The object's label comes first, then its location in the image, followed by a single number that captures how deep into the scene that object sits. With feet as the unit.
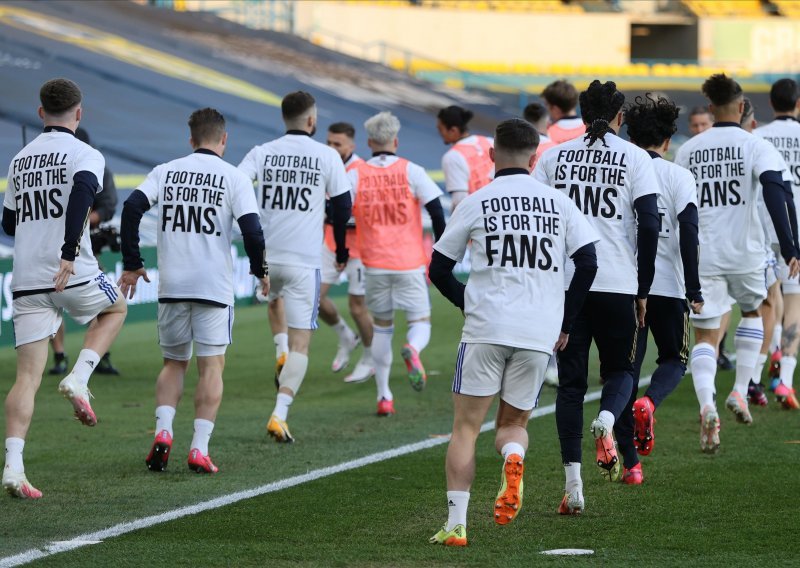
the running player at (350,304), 70.46
